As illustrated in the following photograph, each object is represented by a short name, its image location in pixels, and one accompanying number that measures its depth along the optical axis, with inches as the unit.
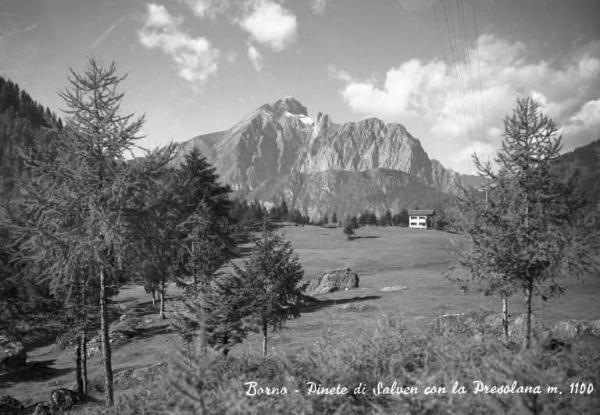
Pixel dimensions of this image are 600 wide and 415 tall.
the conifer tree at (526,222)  512.1
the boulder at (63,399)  628.8
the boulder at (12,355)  1048.2
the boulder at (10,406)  663.8
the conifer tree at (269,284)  759.1
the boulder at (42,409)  582.2
